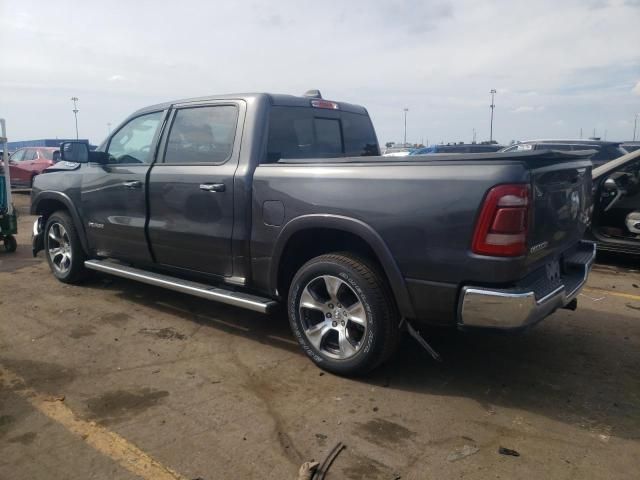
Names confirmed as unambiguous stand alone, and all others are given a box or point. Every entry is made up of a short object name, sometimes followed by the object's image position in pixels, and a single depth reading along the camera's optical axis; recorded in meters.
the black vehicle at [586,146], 11.07
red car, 18.64
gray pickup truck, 2.95
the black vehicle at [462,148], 15.40
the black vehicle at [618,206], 6.58
